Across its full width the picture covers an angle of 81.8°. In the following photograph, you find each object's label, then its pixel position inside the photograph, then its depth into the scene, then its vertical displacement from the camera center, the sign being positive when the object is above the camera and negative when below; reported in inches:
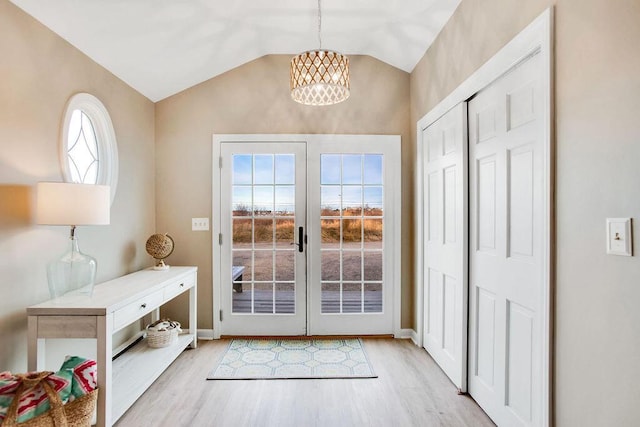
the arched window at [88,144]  96.7 +20.7
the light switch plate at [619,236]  47.9 -3.0
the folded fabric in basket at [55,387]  62.7 -31.7
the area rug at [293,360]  113.7 -49.2
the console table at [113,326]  78.6 -25.0
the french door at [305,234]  145.6 -8.0
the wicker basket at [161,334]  121.6 -40.0
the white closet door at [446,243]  101.4 -9.0
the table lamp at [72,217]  77.7 -0.7
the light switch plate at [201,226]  145.6 -4.8
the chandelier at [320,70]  91.8 +36.5
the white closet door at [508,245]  70.7 -6.9
